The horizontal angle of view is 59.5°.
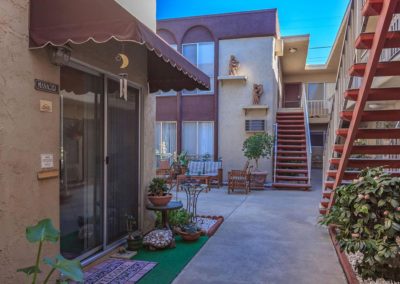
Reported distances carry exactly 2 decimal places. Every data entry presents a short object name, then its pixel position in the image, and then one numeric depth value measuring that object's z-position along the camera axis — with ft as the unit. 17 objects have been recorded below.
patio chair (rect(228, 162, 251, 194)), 33.60
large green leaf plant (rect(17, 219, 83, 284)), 6.56
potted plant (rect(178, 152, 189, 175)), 39.66
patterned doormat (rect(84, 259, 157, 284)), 12.20
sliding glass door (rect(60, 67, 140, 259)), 12.66
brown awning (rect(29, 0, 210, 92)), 9.55
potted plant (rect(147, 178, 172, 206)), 17.39
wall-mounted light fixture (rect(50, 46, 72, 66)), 10.77
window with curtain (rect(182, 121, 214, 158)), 42.42
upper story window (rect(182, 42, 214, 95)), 42.09
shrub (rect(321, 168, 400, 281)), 10.82
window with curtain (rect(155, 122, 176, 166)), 43.80
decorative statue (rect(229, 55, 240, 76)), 40.55
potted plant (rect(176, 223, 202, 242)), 16.88
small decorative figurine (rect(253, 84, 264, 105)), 39.93
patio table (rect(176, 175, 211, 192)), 35.75
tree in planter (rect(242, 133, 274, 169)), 35.94
